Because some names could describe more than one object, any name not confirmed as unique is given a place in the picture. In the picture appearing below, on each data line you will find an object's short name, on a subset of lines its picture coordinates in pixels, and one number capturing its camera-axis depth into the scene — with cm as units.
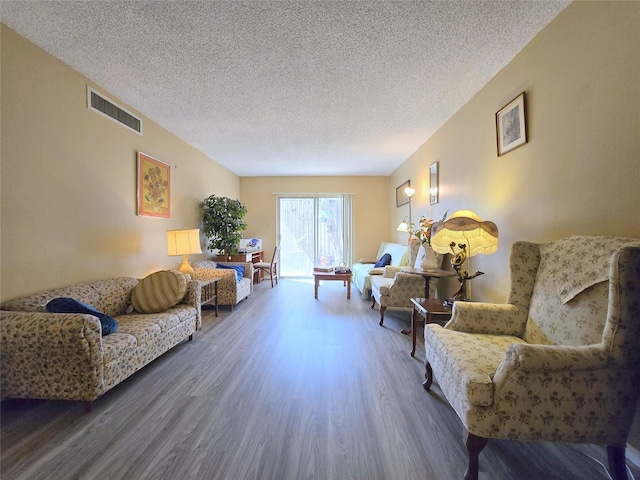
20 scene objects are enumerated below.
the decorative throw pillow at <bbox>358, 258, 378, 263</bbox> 622
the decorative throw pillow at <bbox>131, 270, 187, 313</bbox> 274
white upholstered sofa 464
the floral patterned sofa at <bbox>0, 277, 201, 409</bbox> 170
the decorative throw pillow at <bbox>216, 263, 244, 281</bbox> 465
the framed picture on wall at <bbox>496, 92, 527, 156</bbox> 217
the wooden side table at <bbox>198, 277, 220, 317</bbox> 398
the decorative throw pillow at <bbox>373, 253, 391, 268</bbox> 511
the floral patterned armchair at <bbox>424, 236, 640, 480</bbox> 117
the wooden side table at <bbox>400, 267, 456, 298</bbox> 292
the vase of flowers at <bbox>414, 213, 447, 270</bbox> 340
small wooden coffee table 478
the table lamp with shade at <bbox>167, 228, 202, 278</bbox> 356
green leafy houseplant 491
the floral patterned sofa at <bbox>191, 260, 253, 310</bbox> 407
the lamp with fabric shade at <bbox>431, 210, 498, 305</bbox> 233
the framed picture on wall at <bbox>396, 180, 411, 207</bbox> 536
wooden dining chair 599
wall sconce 396
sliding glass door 702
